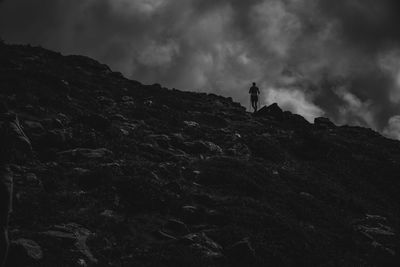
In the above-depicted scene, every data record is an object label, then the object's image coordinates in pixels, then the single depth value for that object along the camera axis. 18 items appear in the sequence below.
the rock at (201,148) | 29.00
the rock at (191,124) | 35.56
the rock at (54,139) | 22.48
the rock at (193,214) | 18.44
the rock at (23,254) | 12.19
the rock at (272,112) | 48.11
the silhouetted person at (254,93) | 49.78
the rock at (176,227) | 17.28
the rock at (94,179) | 19.40
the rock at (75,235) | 13.90
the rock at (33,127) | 23.53
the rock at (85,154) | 22.02
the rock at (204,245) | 15.83
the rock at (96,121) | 27.50
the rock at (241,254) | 16.00
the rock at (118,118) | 32.03
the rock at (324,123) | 51.84
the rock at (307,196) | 24.64
